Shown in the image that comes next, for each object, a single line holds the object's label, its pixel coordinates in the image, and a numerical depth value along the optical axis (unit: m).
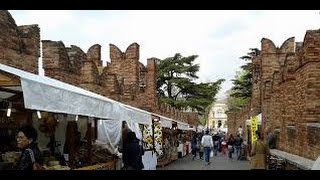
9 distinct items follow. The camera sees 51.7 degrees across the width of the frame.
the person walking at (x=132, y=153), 6.85
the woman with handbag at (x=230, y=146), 20.09
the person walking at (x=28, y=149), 3.46
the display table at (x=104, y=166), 6.38
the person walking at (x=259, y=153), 7.32
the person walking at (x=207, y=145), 15.53
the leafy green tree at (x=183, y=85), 37.38
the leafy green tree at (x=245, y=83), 32.52
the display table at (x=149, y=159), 10.11
